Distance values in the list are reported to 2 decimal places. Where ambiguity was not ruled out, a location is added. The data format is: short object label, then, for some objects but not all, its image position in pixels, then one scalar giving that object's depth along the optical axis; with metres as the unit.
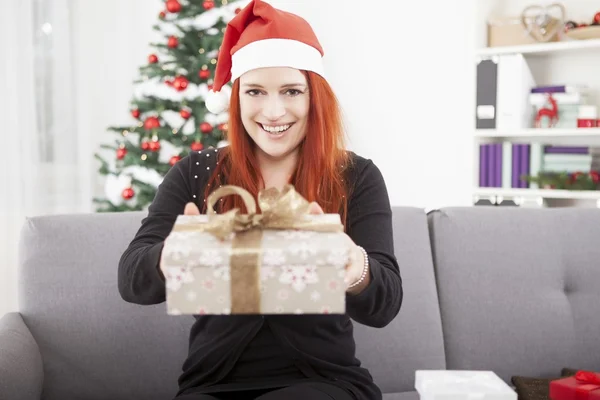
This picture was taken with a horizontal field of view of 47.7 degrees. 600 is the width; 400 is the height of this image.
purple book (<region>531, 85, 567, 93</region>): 3.55
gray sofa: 1.69
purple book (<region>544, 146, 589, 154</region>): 3.52
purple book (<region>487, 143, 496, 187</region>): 3.75
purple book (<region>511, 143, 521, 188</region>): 3.69
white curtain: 3.32
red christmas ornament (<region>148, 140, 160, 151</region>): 3.28
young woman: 1.29
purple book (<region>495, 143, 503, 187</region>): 3.74
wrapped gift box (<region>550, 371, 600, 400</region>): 1.43
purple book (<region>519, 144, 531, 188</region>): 3.66
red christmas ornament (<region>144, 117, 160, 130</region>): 3.26
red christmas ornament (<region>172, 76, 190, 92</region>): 3.22
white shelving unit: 3.49
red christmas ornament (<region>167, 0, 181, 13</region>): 3.25
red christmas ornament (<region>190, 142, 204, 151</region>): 3.23
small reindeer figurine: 3.60
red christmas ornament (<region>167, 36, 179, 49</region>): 3.29
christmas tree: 3.28
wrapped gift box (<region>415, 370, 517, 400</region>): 1.24
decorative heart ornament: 3.57
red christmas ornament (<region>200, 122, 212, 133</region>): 3.24
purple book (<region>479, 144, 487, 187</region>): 3.77
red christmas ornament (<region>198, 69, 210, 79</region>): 3.24
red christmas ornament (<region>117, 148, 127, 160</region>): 3.34
